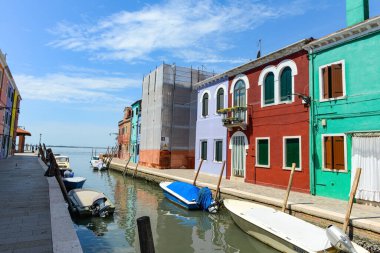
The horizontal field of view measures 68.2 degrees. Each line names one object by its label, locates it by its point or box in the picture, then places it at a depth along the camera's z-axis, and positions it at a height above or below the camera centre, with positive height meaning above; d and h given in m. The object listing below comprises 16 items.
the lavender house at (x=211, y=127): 18.77 +1.78
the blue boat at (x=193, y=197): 12.18 -2.07
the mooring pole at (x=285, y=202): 9.60 -1.63
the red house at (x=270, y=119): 13.25 +1.84
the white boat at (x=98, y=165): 34.50 -1.90
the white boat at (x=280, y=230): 6.73 -2.07
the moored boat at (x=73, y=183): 16.45 -2.00
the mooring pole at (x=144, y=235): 3.52 -1.06
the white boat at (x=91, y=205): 10.84 -2.18
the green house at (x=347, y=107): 10.41 +1.96
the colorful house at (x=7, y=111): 23.11 +3.83
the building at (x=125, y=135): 40.94 +2.34
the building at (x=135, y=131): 35.47 +2.62
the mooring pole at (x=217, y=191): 13.03 -1.78
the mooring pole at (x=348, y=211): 7.54 -1.48
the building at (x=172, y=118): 27.23 +3.36
